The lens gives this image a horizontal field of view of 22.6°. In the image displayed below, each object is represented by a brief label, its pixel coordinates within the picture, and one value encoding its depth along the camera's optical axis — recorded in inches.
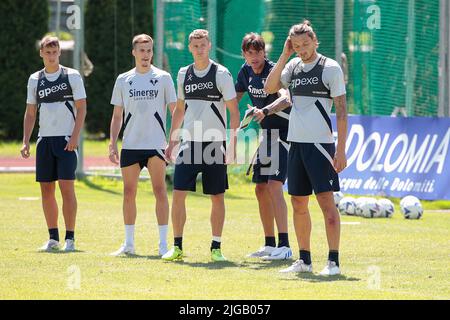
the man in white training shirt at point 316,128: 406.0
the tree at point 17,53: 1249.4
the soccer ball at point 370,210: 646.5
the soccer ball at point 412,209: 639.8
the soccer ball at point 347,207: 656.4
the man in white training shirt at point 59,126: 490.6
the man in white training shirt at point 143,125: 470.3
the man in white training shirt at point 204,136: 454.0
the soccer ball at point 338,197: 673.0
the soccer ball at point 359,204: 650.2
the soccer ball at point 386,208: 648.4
